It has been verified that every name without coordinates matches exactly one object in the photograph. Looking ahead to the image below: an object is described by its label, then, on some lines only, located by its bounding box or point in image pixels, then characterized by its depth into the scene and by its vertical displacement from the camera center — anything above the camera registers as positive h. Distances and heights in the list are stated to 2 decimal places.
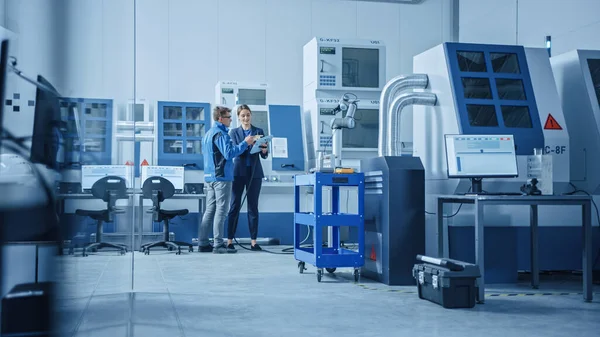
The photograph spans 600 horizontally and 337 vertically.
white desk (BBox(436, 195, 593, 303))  3.71 -0.20
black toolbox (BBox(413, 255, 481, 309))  3.52 -0.60
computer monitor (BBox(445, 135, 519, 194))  4.26 +0.13
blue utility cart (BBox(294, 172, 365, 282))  4.47 -0.32
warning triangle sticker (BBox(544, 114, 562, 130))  4.89 +0.40
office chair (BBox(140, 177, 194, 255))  6.57 -0.36
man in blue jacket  6.30 +0.17
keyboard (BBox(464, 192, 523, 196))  3.94 -0.11
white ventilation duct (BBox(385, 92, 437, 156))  4.88 +0.49
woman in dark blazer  6.68 +0.01
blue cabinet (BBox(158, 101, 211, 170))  7.57 +0.54
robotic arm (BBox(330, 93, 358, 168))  5.06 +0.41
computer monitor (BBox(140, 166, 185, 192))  7.06 +0.03
